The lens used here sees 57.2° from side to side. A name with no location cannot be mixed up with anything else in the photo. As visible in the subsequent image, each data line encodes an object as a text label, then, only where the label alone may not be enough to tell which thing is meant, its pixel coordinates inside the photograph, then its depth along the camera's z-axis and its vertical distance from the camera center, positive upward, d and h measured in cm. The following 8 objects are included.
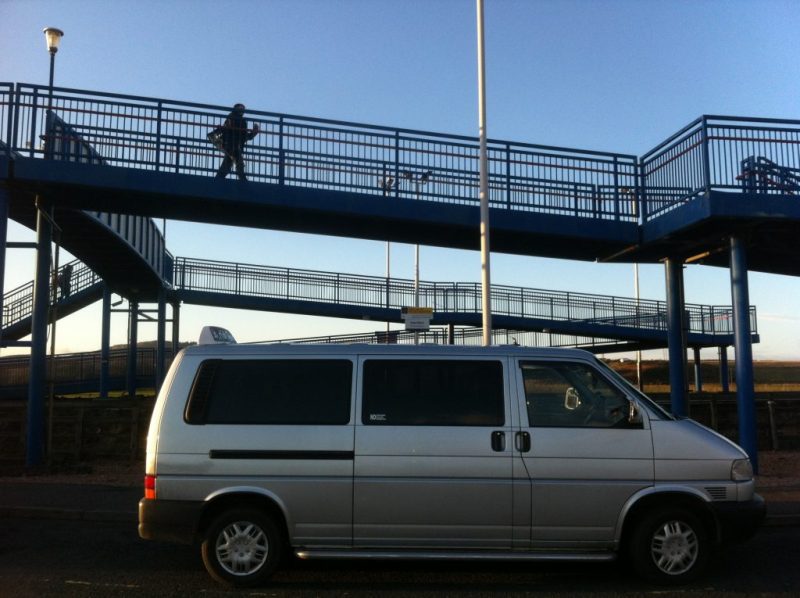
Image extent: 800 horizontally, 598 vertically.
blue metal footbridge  1216 +361
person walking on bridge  1293 +458
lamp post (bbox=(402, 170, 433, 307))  1333 +404
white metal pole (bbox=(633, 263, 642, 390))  3290 +208
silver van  603 -65
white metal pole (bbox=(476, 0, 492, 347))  1265 +256
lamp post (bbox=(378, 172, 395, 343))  1323 +390
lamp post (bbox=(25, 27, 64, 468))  1269 +123
